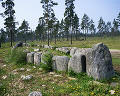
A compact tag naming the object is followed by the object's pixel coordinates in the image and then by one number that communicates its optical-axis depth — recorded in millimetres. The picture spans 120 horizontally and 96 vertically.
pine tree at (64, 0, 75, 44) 30156
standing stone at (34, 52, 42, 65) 7753
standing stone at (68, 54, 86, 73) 5262
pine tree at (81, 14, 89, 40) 55950
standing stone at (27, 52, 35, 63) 8445
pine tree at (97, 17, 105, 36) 70194
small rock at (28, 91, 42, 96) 3473
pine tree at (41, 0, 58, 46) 24316
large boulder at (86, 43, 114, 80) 4402
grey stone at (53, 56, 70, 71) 6102
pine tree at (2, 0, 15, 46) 27359
